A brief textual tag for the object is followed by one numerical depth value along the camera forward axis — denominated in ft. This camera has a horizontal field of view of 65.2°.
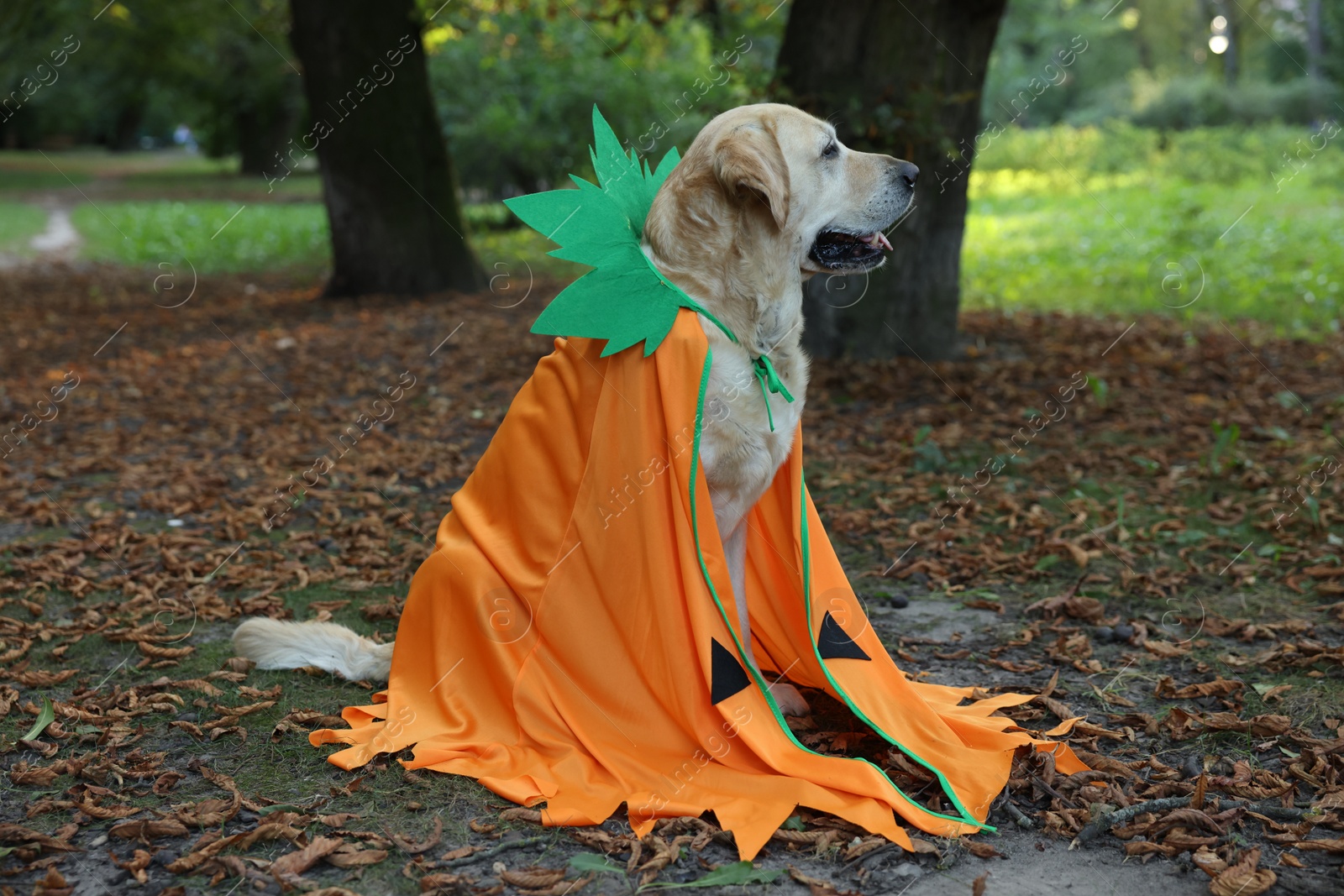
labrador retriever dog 10.77
